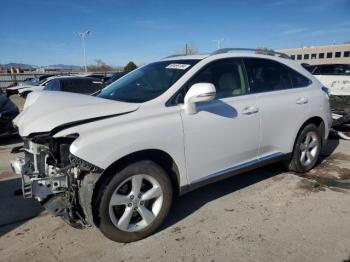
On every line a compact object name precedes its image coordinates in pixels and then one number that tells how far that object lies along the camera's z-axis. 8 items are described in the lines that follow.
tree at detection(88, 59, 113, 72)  76.16
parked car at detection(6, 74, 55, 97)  19.72
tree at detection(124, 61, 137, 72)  44.34
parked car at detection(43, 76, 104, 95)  12.36
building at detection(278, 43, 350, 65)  71.00
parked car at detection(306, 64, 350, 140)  7.20
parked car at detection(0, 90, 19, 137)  7.59
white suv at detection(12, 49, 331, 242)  2.98
